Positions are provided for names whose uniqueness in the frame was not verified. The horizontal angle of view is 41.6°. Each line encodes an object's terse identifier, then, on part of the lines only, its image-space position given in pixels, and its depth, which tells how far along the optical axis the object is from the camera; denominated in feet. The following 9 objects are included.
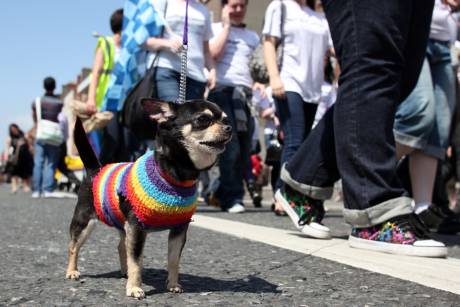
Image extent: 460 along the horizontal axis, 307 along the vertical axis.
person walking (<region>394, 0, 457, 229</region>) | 11.89
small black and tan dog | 6.81
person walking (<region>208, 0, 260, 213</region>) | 19.97
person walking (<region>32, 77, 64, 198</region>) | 32.45
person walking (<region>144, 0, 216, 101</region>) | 15.94
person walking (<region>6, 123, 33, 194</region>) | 48.67
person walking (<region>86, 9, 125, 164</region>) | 21.29
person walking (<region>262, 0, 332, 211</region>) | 15.75
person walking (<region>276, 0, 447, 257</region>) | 9.02
